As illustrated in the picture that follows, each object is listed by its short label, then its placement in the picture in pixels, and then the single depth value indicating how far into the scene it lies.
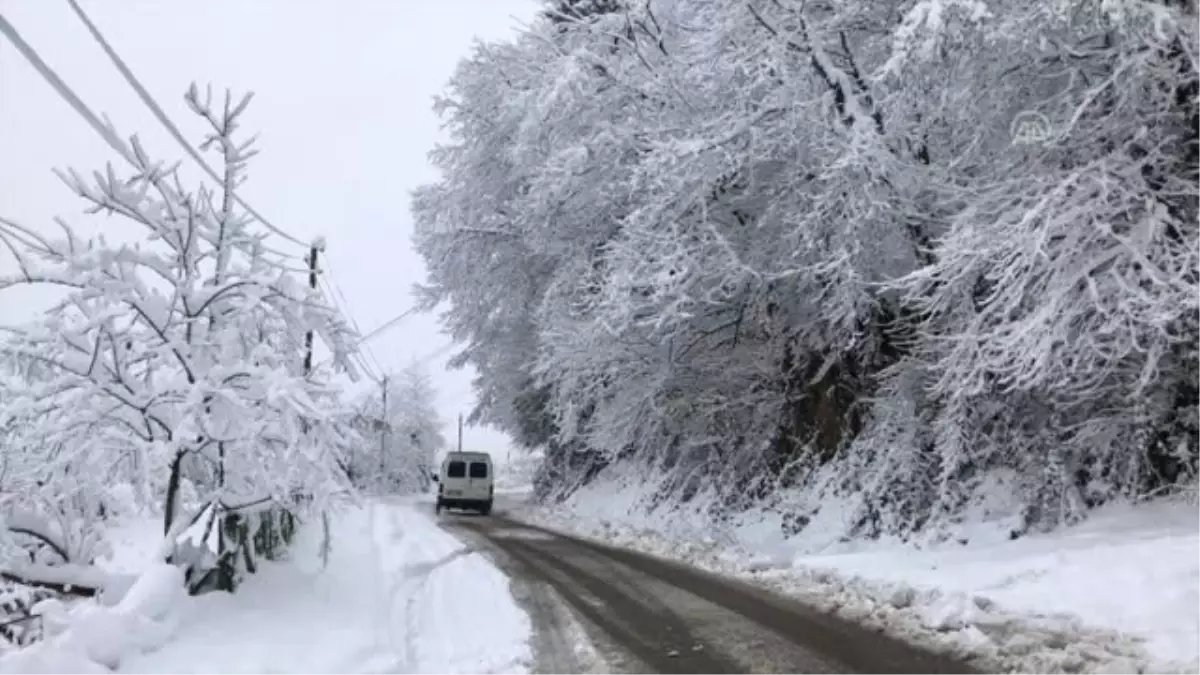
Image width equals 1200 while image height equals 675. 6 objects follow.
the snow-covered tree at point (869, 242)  9.78
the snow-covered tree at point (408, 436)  67.50
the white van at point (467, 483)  34.31
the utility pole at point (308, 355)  10.29
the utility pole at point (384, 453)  60.67
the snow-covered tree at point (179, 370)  8.12
